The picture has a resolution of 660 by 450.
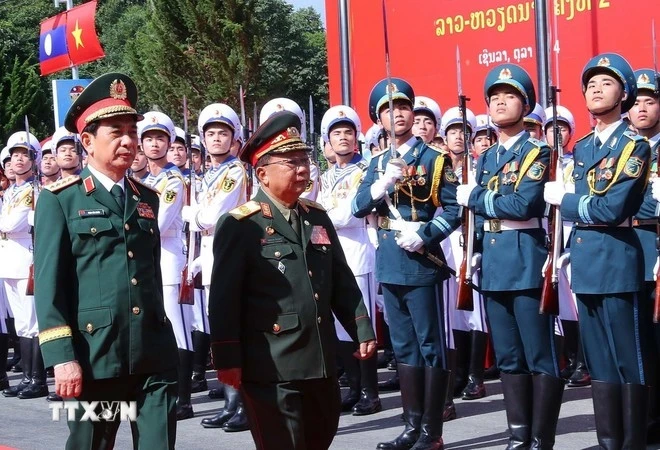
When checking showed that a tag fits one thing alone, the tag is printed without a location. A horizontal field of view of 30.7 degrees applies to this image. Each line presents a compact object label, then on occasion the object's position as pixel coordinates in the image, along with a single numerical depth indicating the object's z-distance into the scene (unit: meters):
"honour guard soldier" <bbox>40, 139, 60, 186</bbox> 10.70
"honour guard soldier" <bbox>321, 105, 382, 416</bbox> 8.76
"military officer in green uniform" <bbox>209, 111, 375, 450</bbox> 5.02
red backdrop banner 10.57
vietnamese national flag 15.53
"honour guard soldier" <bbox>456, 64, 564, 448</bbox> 6.78
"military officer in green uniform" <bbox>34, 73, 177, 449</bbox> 4.98
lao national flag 16.08
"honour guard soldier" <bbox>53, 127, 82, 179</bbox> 9.90
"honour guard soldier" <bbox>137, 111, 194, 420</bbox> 8.73
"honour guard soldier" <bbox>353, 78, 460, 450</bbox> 7.27
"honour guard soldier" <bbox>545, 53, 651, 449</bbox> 6.37
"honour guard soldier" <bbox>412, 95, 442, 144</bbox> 9.03
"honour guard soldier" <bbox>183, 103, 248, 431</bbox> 8.39
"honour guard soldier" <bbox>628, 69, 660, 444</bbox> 7.20
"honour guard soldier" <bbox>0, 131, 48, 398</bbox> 10.20
